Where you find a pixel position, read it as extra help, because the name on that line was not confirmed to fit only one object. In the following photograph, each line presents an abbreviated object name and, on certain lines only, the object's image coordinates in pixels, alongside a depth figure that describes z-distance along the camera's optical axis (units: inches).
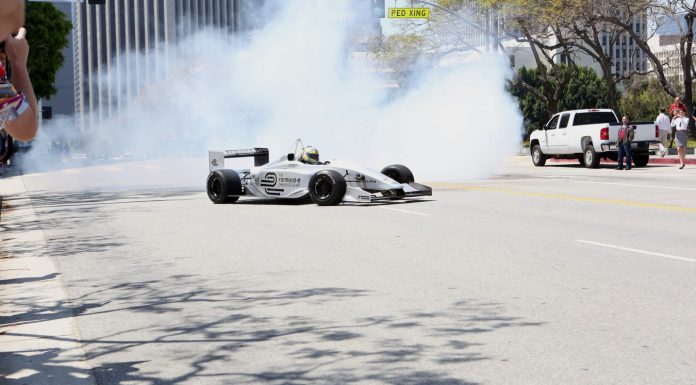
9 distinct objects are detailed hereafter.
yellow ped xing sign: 1584.6
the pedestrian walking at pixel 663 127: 1391.5
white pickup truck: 1275.8
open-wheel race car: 698.2
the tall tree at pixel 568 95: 3302.2
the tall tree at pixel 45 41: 2159.2
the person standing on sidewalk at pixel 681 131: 1186.0
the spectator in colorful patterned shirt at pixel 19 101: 175.3
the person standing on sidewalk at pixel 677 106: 1289.4
